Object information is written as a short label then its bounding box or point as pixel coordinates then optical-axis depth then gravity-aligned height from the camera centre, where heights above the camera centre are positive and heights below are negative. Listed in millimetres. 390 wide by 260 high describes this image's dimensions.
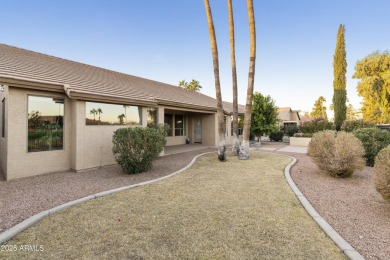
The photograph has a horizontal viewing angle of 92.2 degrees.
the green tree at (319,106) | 65562 +8320
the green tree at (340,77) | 20656 +5804
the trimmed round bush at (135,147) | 7109 -677
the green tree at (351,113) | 72506 +6768
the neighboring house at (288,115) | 43569 +3430
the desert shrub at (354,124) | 15656 +453
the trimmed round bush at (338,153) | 6539 -855
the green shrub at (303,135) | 18328 -534
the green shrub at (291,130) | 22303 -52
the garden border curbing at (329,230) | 2696 -1785
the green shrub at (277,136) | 22516 -777
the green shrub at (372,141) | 9008 -558
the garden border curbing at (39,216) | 3098 -1729
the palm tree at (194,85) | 41438 +9867
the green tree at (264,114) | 17078 +1430
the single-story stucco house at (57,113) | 6673 +721
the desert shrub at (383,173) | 3945 -950
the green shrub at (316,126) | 19266 +385
